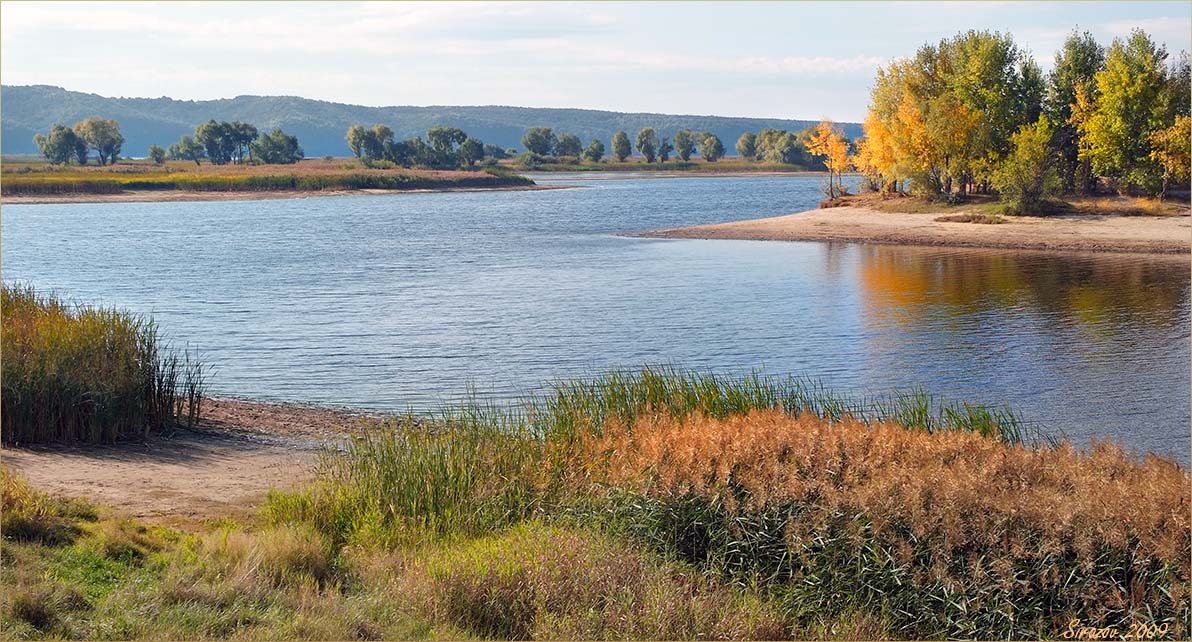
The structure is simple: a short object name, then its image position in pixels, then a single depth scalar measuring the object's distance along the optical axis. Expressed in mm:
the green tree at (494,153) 183625
